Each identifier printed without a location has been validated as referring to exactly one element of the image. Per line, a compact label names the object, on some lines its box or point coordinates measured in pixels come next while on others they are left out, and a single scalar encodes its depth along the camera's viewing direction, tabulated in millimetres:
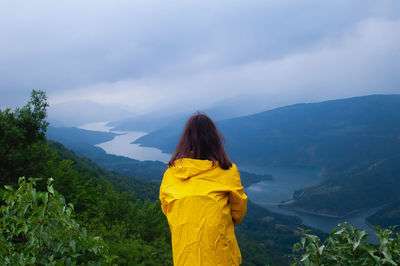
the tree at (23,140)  5801
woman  1420
